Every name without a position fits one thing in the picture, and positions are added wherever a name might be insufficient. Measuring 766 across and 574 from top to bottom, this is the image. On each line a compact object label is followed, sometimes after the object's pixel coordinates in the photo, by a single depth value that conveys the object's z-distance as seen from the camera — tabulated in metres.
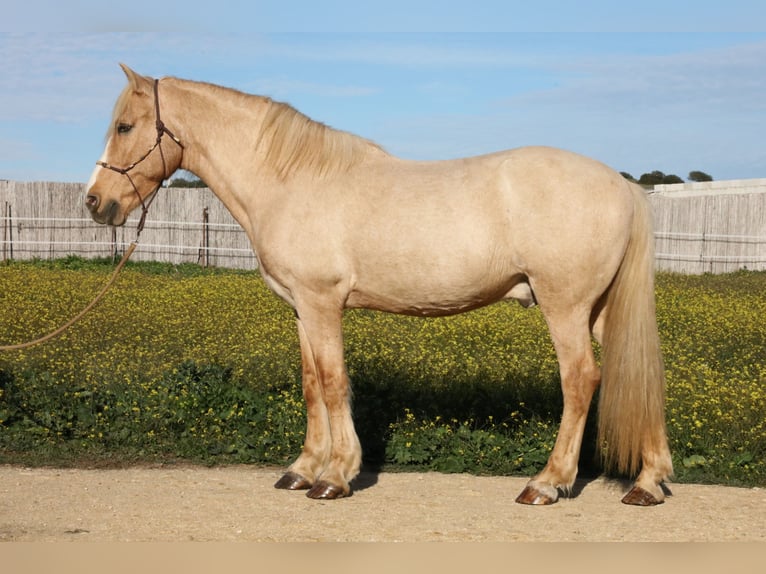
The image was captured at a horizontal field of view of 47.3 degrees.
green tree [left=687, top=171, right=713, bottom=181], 48.92
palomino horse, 5.38
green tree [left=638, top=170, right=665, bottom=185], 49.68
